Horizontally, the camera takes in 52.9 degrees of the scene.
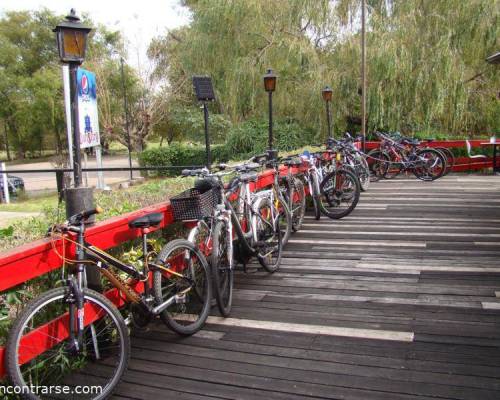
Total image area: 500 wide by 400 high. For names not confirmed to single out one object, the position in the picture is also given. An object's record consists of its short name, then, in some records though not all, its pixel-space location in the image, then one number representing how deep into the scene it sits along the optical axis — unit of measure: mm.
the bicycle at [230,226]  3354
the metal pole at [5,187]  16862
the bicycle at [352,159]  7367
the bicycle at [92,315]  2270
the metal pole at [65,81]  8874
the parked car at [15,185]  20550
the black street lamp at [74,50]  2877
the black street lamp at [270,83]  7078
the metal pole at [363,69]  11164
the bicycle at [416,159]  9672
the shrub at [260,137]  14102
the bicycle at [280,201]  4798
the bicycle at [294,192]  5473
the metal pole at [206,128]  5424
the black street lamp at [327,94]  10477
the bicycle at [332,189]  6180
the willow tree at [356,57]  11930
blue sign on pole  6820
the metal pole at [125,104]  24034
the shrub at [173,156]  21594
